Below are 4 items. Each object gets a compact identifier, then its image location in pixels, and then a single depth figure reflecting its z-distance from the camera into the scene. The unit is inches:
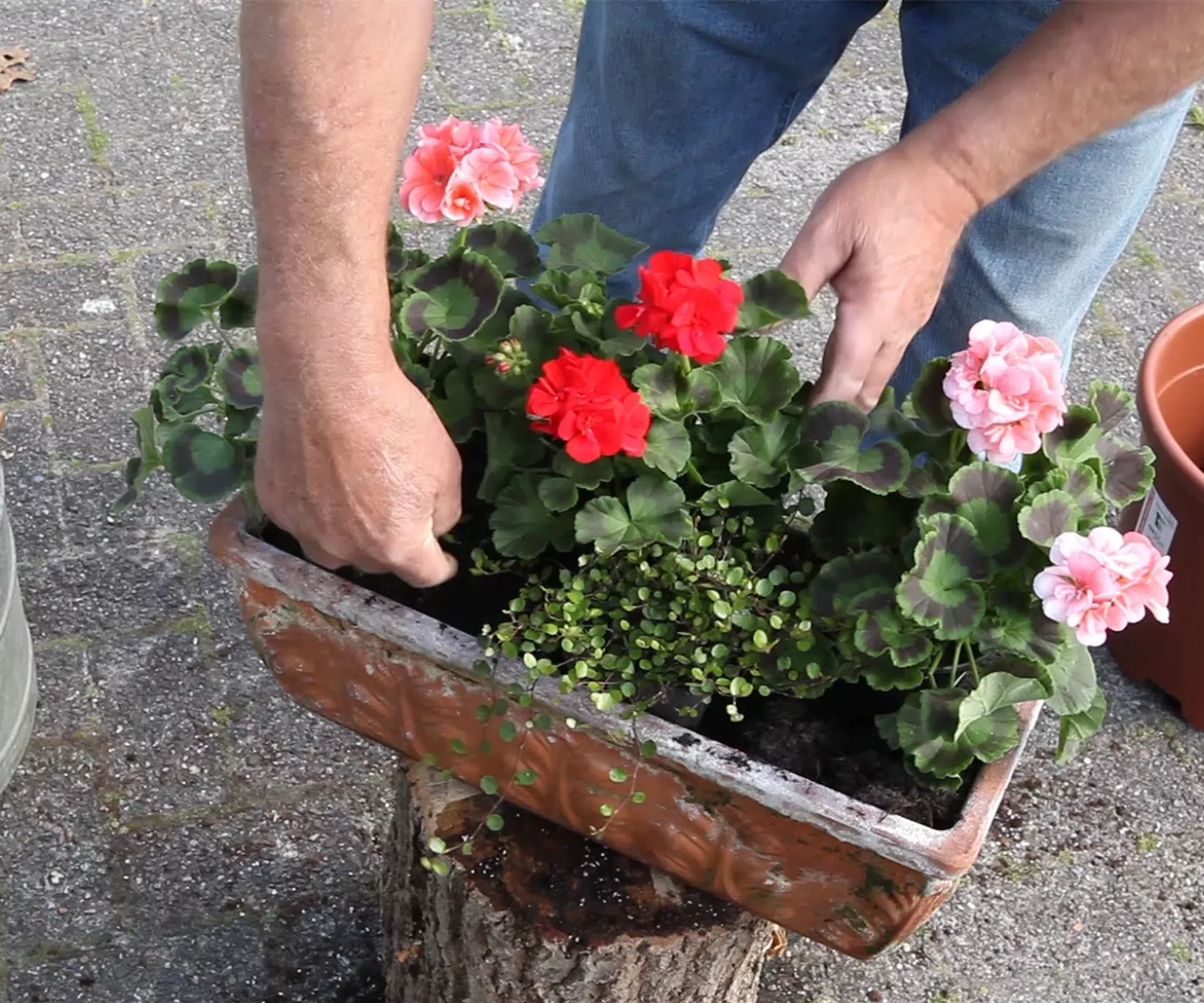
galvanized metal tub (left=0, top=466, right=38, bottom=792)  74.5
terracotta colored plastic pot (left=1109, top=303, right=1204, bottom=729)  83.8
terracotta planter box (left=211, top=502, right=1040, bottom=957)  48.9
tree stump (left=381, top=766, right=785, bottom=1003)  58.6
